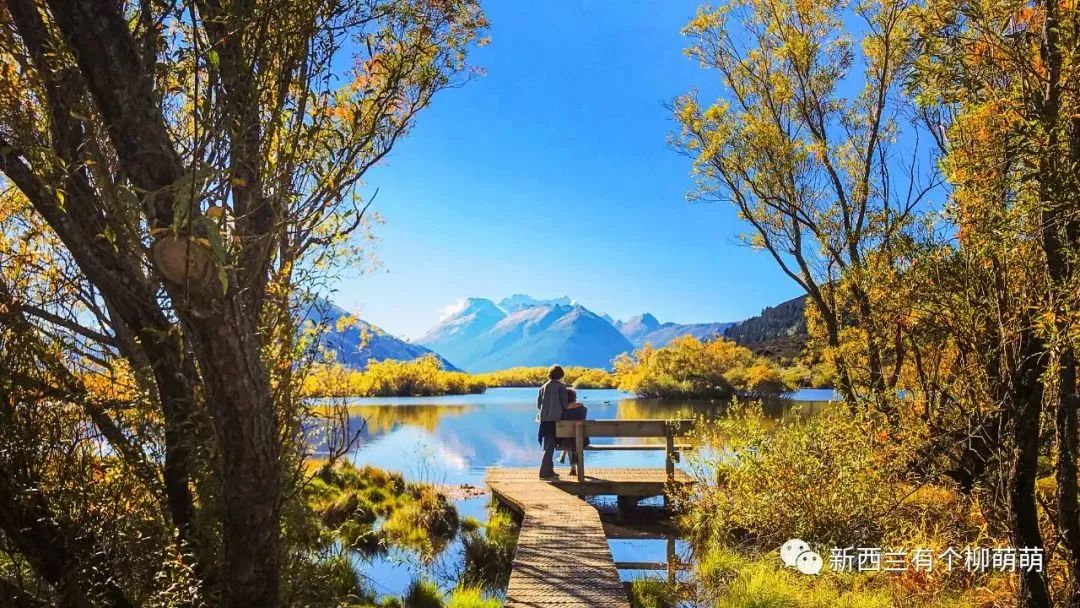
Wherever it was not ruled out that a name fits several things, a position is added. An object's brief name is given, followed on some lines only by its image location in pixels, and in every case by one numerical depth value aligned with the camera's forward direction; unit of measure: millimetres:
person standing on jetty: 11062
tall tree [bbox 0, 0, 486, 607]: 2627
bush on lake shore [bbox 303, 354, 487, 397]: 43234
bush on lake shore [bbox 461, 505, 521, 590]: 8065
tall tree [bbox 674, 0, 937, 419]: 10633
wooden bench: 10274
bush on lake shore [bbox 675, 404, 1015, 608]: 5855
